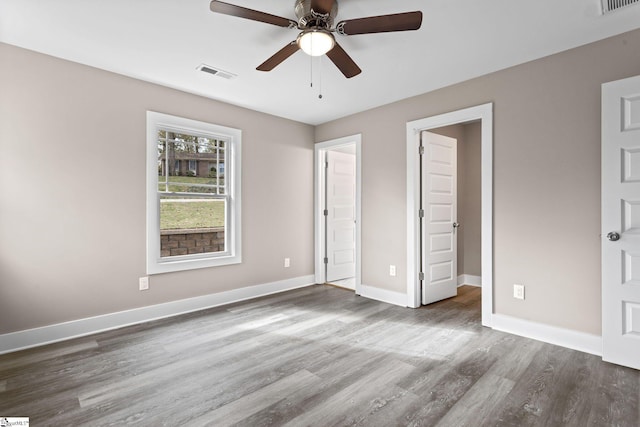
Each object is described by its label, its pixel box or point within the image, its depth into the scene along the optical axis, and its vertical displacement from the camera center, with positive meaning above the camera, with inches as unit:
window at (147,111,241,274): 133.3 +8.7
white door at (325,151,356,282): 198.5 -1.8
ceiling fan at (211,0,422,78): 71.7 +45.2
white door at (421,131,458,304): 151.2 -2.6
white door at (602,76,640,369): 90.4 -3.2
